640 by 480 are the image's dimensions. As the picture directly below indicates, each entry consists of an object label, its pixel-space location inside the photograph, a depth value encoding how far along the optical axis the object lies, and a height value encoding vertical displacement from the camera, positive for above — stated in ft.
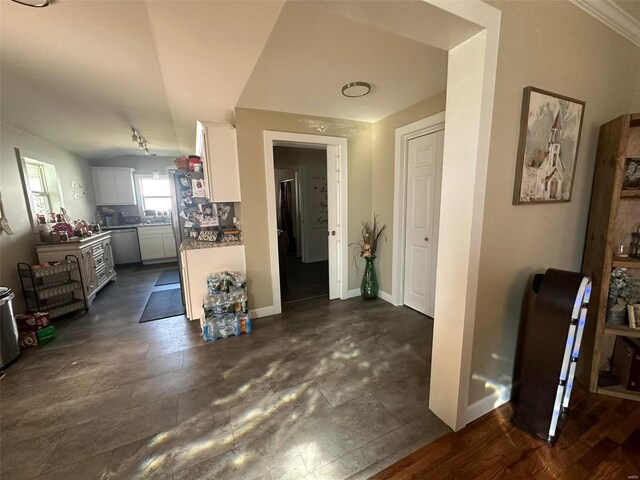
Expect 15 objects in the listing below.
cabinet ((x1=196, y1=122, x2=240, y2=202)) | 8.98 +1.56
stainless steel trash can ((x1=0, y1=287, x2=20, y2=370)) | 7.23 -3.53
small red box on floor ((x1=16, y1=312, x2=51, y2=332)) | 8.50 -3.74
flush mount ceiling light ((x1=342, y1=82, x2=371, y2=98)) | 7.07 +3.22
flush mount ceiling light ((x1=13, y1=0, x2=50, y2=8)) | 4.33 +3.51
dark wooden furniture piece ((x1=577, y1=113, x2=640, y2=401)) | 5.23 -0.73
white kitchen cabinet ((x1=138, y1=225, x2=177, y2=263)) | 18.25 -2.66
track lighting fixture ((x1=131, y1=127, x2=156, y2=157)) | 12.51 +3.55
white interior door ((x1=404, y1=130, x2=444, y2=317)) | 8.93 -0.65
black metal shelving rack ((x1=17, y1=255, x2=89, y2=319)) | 9.75 -3.13
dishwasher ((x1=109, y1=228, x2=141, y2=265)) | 17.83 -2.69
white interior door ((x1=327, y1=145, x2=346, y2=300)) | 10.72 -0.71
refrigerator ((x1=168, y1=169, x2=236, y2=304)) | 10.25 +0.00
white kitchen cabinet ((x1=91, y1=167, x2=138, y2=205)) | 18.21 +1.54
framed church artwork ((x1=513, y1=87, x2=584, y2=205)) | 4.50 +0.97
